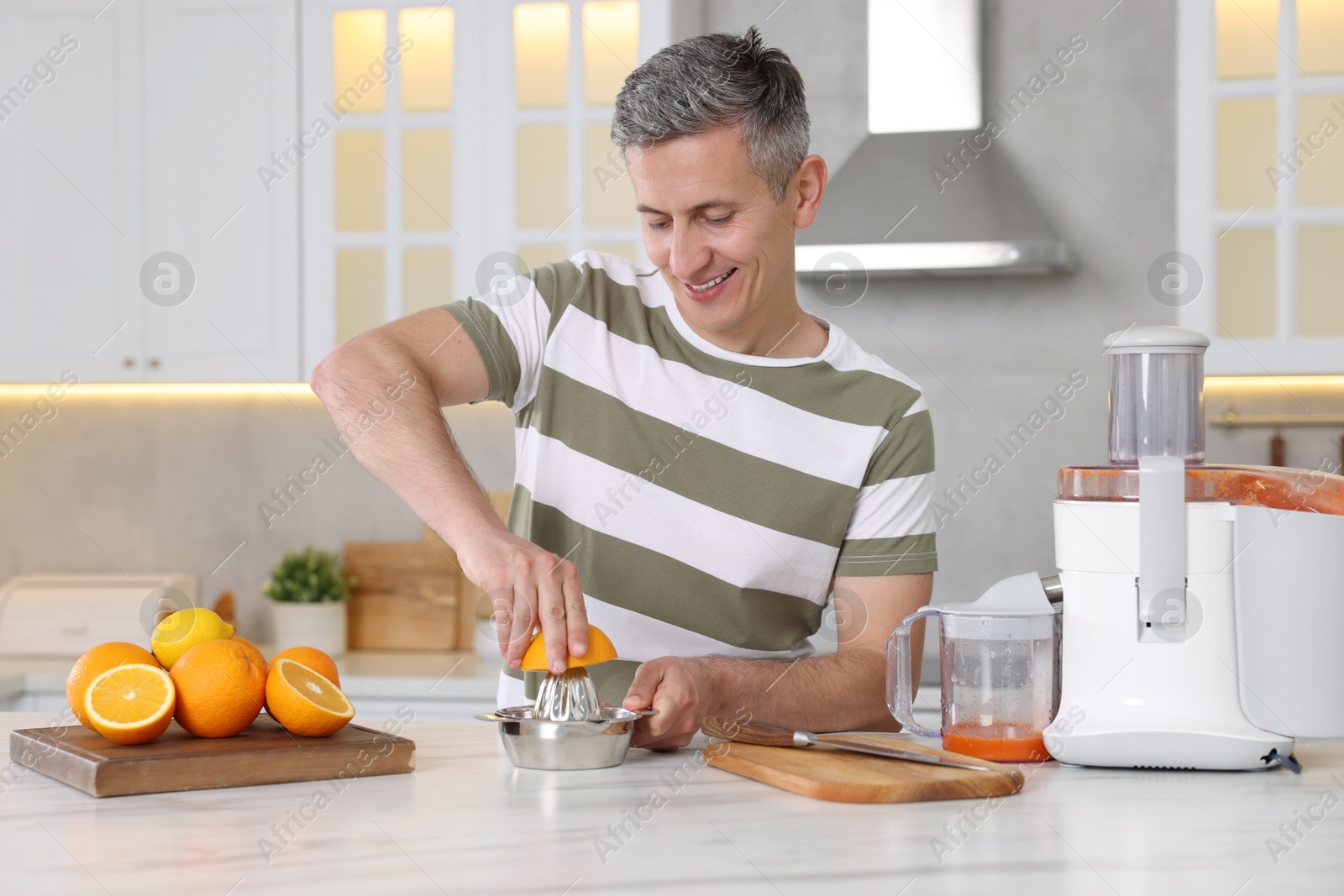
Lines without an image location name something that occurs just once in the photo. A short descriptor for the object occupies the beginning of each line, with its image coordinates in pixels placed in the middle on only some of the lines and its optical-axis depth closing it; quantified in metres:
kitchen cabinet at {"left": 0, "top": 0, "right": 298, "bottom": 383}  5.04
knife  2.70
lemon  2.73
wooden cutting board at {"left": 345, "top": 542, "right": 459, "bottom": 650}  5.31
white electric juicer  2.72
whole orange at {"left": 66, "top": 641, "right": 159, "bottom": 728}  2.68
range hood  4.64
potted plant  5.21
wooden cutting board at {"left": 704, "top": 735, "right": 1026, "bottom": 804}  2.60
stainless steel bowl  2.70
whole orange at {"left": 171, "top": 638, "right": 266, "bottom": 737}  2.67
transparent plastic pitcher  2.78
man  3.04
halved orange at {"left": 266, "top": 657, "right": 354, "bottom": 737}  2.68
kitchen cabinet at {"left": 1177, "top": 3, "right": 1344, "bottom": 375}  4.58
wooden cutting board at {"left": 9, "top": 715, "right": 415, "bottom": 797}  2.60
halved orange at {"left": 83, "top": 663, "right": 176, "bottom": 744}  2.65
